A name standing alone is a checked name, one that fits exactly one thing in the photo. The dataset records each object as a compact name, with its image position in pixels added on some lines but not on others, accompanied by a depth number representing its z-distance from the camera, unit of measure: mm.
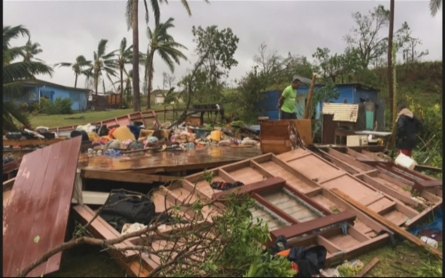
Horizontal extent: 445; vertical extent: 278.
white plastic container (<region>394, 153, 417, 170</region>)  7008
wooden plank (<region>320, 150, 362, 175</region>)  6539
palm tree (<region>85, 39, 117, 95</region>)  35938
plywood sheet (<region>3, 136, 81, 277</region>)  3396
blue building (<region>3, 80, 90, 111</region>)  28531
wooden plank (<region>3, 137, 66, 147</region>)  8211
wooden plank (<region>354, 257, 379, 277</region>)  3617
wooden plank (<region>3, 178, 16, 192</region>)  4786
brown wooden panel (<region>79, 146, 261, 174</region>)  5645
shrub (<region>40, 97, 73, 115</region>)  25562
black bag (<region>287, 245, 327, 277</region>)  3256
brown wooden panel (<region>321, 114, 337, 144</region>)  10805
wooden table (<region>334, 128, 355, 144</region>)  9983
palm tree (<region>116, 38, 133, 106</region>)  32500
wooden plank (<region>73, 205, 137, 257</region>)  3517
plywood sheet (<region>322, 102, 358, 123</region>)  11613
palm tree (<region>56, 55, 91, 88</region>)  39125
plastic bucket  10412
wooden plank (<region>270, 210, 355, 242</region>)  4023
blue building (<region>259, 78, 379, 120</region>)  15338
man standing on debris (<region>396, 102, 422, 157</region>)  7441
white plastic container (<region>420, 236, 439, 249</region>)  4250
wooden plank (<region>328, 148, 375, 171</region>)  6737
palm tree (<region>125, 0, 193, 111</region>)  19689
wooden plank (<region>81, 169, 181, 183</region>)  4848
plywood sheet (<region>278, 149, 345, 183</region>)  6055
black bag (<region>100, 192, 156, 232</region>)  4117
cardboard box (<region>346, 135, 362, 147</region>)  9000
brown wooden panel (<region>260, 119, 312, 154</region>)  6720
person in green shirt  8573
